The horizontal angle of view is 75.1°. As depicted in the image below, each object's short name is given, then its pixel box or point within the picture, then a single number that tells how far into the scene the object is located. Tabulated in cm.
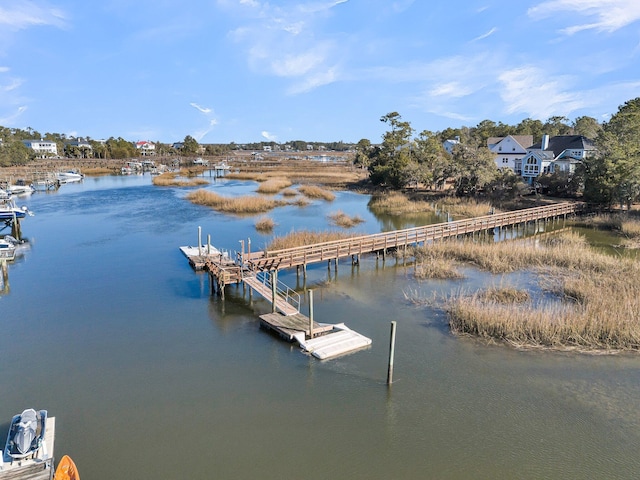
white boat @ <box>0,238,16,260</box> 2508
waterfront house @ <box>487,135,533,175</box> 6375
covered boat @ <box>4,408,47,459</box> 889
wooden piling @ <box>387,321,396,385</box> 1193
